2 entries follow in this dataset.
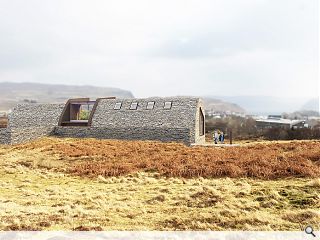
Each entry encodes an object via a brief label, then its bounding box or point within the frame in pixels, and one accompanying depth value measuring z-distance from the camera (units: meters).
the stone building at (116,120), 33.41
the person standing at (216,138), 36.91
